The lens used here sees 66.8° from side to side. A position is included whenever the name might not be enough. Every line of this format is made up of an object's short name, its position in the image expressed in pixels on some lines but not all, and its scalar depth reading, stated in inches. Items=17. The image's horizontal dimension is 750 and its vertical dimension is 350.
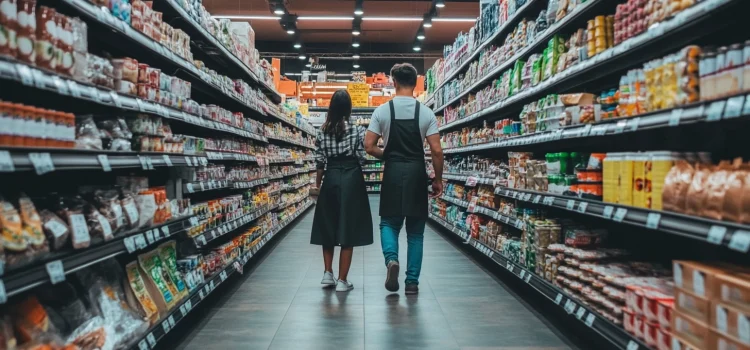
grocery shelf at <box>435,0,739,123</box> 79.9
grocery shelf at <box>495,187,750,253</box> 66.2
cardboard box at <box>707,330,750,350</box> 66.6
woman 173.5
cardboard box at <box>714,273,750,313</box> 66.2
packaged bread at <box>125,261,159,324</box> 102.6
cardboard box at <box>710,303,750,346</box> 65.5
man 164.7
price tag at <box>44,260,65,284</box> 70.6
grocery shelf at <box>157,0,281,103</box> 140.4
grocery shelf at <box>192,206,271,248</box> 146.7
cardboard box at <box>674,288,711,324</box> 73.0
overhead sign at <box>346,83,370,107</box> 673.6
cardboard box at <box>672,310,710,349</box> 73.0
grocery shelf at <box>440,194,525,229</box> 166.8
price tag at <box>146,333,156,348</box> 93.9
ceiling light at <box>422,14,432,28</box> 612.1
